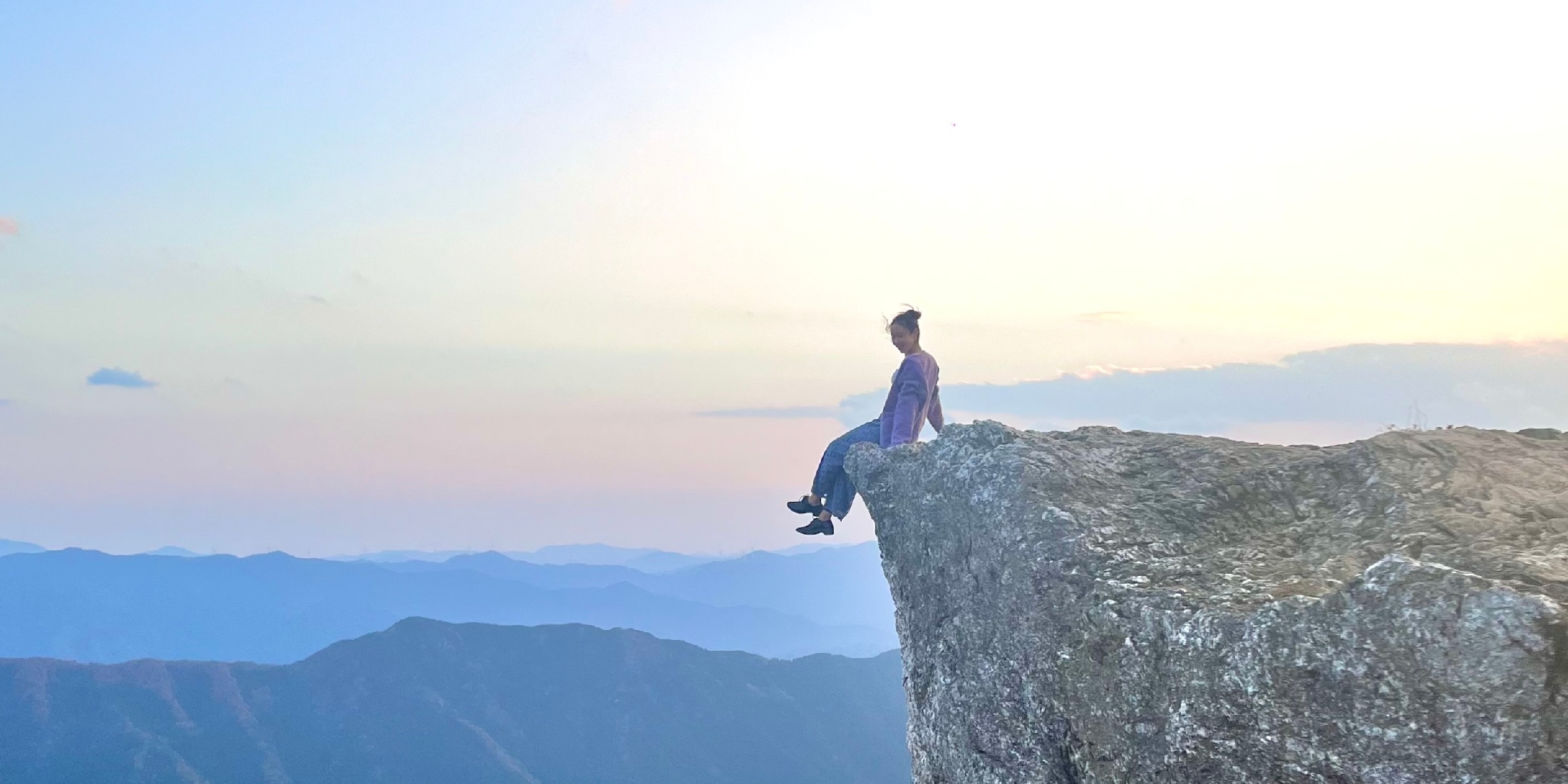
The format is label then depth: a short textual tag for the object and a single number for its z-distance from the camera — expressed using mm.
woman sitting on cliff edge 15695
